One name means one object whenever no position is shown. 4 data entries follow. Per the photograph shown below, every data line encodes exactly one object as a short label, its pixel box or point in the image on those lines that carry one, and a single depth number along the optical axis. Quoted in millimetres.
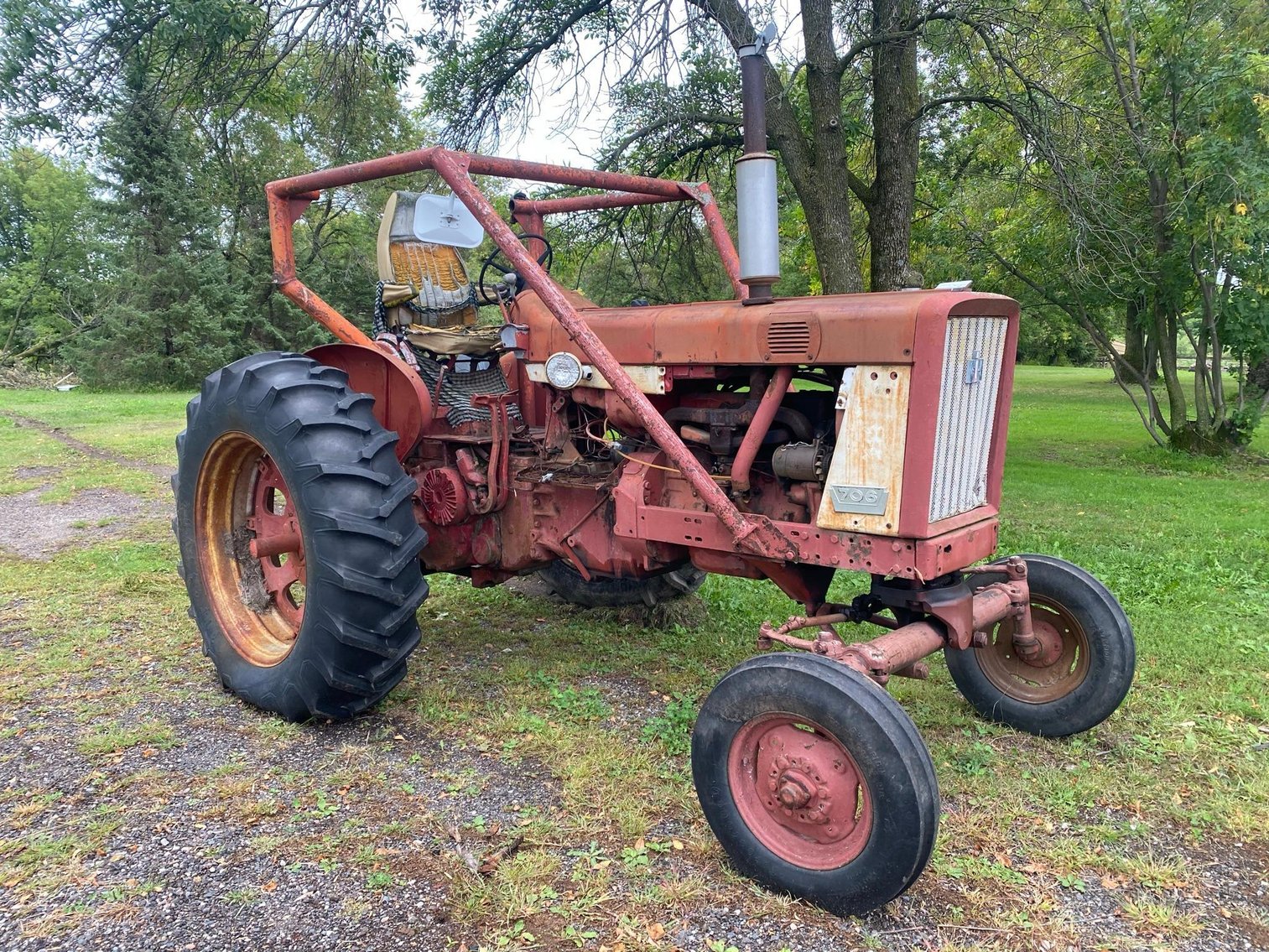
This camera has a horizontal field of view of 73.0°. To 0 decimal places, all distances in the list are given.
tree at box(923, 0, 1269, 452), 7078
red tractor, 2469
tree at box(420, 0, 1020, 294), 6824
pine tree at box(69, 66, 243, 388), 21953
